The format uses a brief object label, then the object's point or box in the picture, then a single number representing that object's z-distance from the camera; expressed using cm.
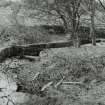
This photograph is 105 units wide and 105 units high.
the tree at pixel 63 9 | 1499
